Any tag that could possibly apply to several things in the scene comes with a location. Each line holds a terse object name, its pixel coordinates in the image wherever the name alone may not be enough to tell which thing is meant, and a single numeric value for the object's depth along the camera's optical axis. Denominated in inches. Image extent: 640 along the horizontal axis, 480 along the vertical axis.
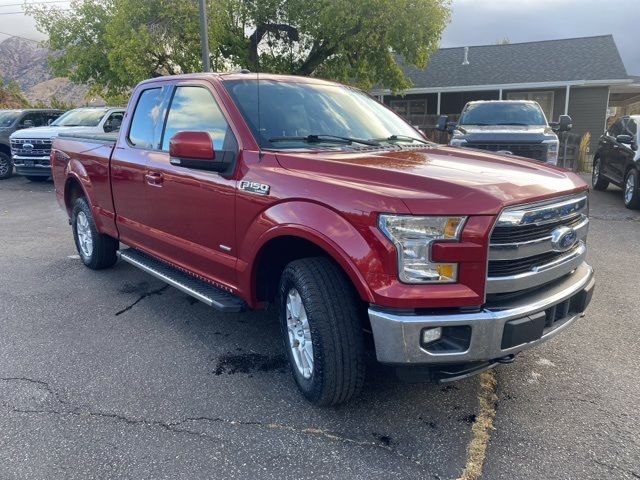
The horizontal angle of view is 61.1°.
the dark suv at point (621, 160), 372.8
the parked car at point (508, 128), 377.1
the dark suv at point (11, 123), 599.5
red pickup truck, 103.3
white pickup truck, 523.8
